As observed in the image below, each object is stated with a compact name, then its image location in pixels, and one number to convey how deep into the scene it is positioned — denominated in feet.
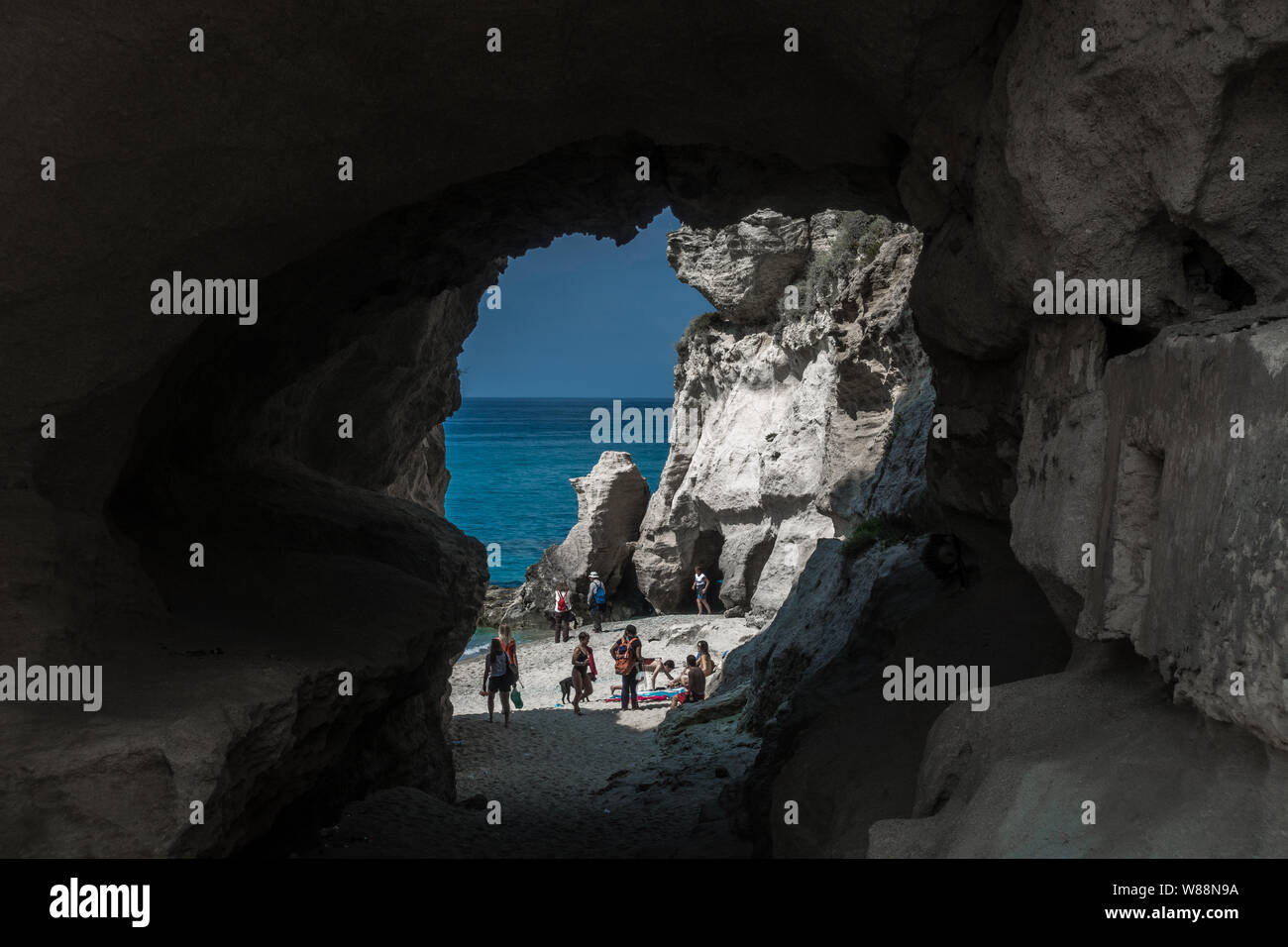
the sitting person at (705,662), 62.49
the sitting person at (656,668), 63.82
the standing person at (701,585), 94.94
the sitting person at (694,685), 57.82
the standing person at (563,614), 91.56
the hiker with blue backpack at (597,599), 96.47
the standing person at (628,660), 55.01
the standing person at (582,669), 56.54
